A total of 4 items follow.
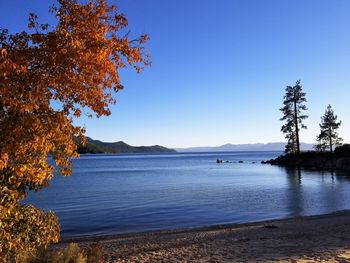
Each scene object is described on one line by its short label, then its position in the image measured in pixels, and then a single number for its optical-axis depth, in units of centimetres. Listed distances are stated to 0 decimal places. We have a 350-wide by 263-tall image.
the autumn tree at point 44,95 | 667
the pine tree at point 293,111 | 8031
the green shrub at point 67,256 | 944
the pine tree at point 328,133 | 7825
